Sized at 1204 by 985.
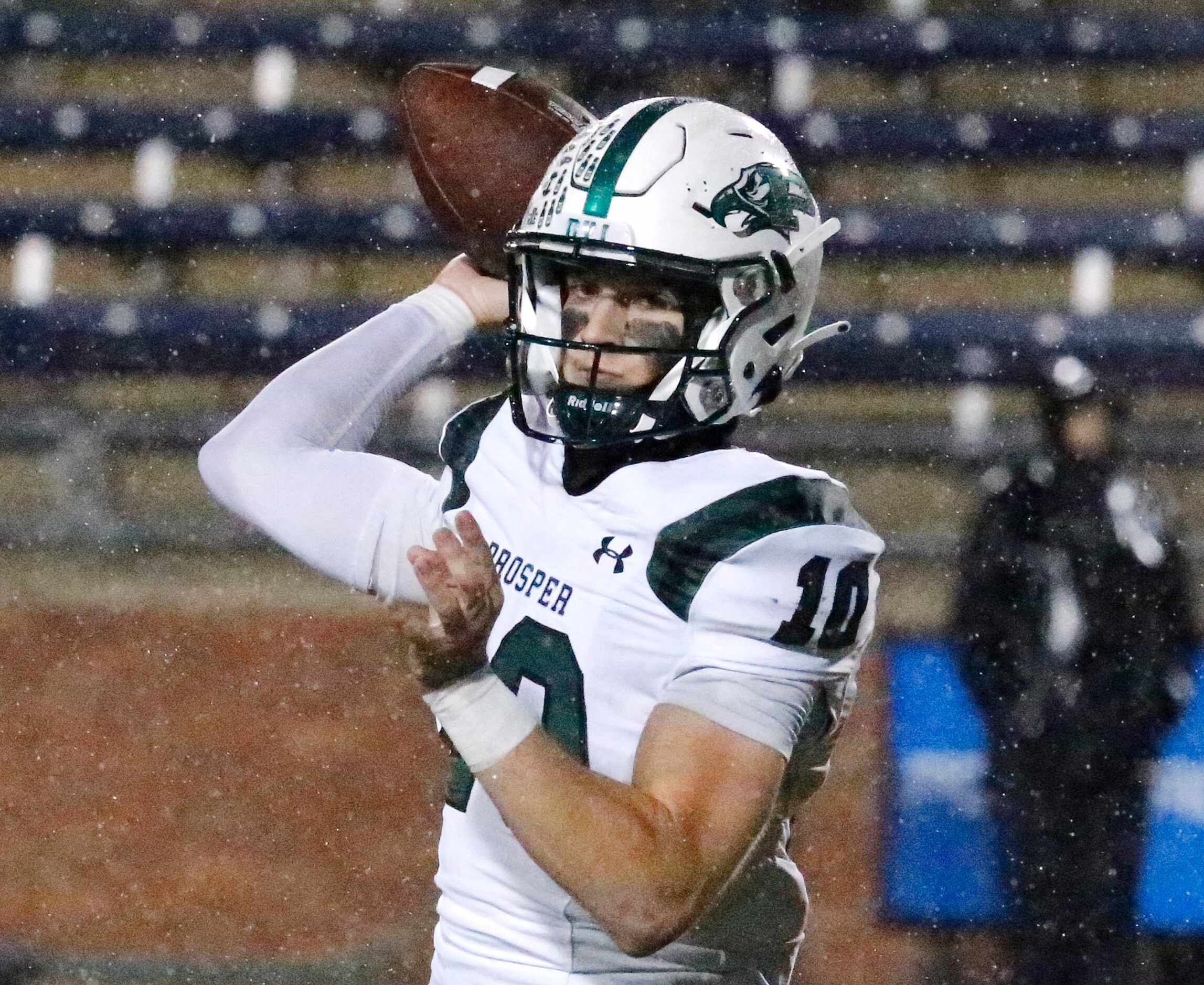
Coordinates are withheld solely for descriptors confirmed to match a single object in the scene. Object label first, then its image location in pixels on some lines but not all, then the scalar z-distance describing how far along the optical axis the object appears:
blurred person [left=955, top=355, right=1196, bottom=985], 16.85
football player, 12.93
